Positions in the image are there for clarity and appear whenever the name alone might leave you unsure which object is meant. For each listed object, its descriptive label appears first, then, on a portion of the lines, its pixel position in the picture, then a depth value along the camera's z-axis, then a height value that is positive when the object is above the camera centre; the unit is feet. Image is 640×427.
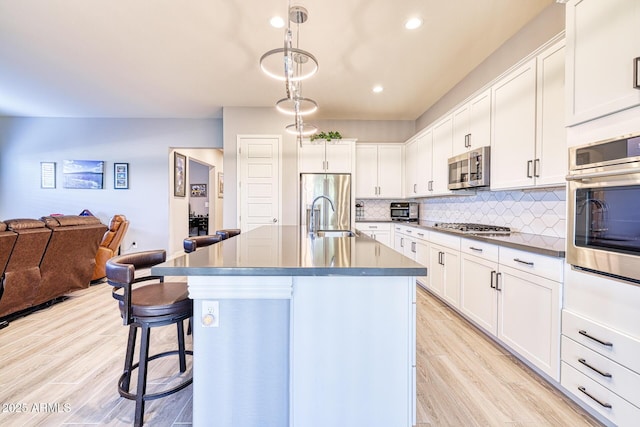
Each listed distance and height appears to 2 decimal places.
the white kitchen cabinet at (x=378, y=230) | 16.02 -1.18
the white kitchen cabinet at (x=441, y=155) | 11.74 +2.30
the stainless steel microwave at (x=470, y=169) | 9.09 +1.37
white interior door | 16.08 +1.54
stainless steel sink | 8.74 -0.76
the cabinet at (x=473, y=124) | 9.18 +2.93
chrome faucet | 8.46 -0.48
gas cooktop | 9.16 -0.69
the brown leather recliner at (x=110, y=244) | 13.21 -1.74
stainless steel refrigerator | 16.01 +0.75
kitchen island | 3.88 -1.81
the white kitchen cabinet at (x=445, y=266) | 9.57 -2.07
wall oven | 4.41 +0.03
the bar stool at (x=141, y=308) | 4.58 -1.64
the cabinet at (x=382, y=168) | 16.89 +2.37
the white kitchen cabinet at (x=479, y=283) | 7.61 -2.13
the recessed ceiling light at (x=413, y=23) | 8.57 +5.58
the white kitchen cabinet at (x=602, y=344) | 4.38 -2.24
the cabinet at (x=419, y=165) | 13.64 +2.26
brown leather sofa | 8.68 -1.75
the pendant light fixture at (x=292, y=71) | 5.60 +3.21
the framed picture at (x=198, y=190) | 29.86 +1.88
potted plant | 15.85 +3.98
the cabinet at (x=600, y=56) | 4.48 +2.57
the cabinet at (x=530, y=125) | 6.64 +2.18
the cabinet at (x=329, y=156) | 16.12 +2.93
